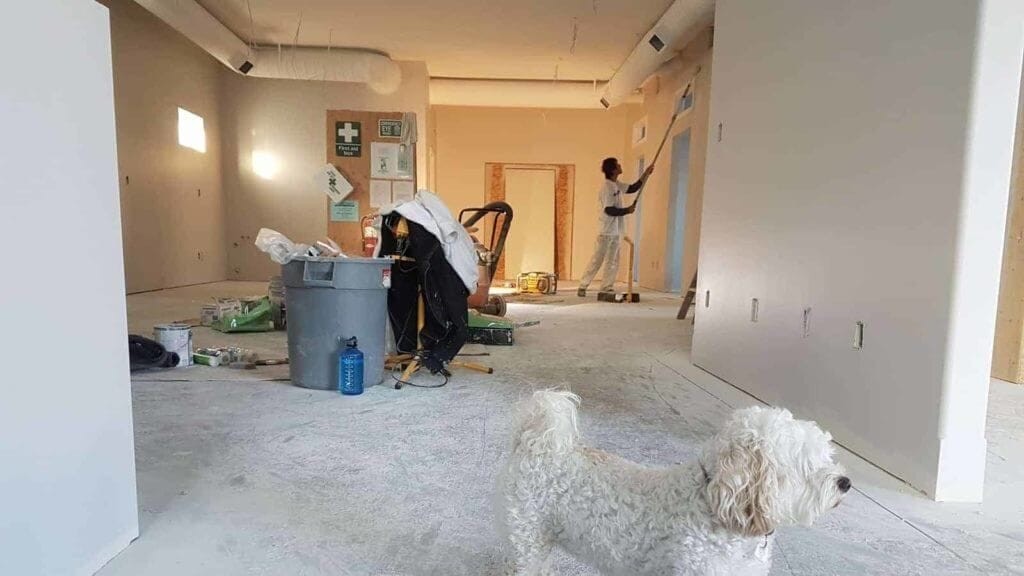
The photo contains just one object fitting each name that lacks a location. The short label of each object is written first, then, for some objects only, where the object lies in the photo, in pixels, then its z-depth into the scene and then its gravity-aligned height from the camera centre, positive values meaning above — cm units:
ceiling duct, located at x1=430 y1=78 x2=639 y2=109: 830 +250
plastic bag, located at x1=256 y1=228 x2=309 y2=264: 248 -3
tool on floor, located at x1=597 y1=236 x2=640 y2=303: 661 -65
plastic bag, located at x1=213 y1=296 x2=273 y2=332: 406 -64
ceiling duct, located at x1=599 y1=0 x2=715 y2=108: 515 +233
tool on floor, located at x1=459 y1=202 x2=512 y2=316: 359 -19
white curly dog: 85 -46
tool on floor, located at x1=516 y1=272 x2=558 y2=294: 775 -57
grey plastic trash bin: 248 -35
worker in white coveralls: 685 +25
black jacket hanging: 263 -28
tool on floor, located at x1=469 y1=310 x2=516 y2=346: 385 -66
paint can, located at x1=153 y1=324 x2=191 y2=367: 298 -58
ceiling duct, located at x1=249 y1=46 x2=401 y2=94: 702 +243
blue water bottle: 249 -62
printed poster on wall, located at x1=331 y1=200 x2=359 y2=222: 802 +48
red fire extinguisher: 467 +7
